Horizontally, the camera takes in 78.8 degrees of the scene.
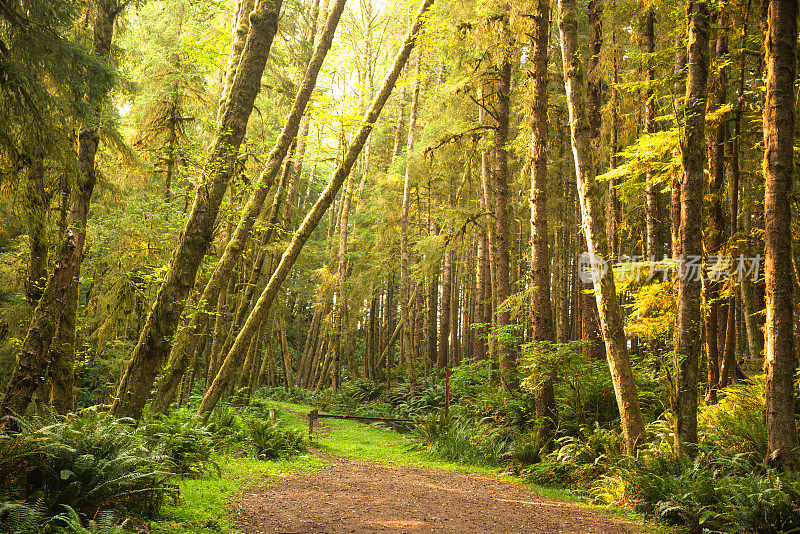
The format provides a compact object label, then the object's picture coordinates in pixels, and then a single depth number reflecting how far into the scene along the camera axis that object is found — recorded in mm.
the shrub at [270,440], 9053
